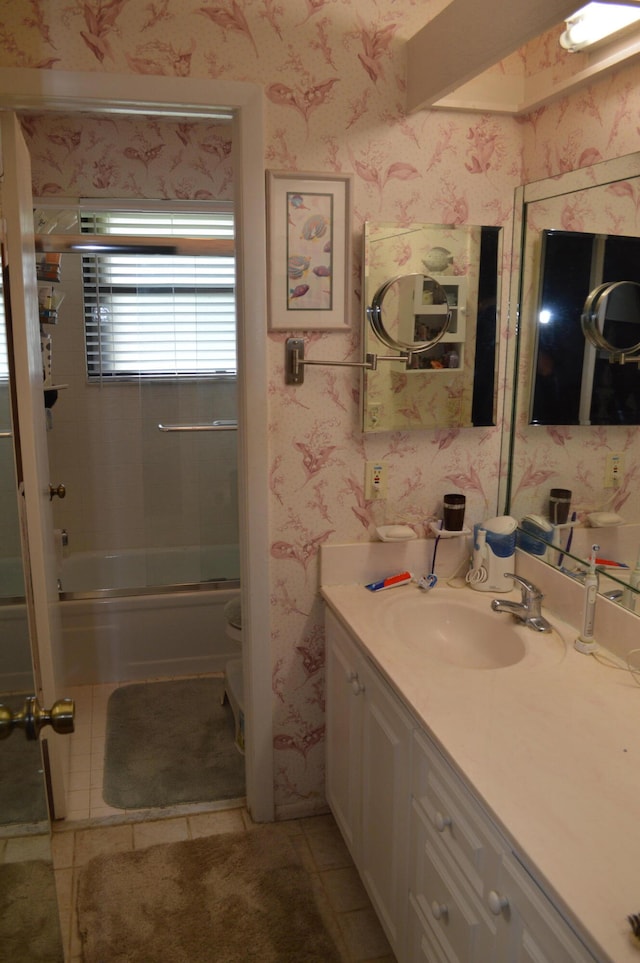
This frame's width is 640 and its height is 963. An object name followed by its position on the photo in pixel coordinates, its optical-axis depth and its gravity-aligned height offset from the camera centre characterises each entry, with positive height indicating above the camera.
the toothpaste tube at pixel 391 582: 2.22 -0.69
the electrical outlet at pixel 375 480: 2.25 -0.40
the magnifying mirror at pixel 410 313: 2.12 +0.08
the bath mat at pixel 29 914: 1.02 -0.82
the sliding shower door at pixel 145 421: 3.62 -0.39
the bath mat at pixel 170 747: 2.56 -1.48
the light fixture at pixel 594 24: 1.67 +0.71
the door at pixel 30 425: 2.02 -0.25
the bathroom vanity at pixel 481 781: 1.08 -0.72
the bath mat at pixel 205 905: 1.91 -1.48
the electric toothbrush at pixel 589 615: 1.75 -0.62
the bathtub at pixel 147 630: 3.31 -1.25
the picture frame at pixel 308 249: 2.06 +0.24
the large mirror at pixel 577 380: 1.80 -0.10
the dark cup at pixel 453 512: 2.27 -0.50
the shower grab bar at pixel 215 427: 3.68 -0.41
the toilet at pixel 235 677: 2.73 -1.28
